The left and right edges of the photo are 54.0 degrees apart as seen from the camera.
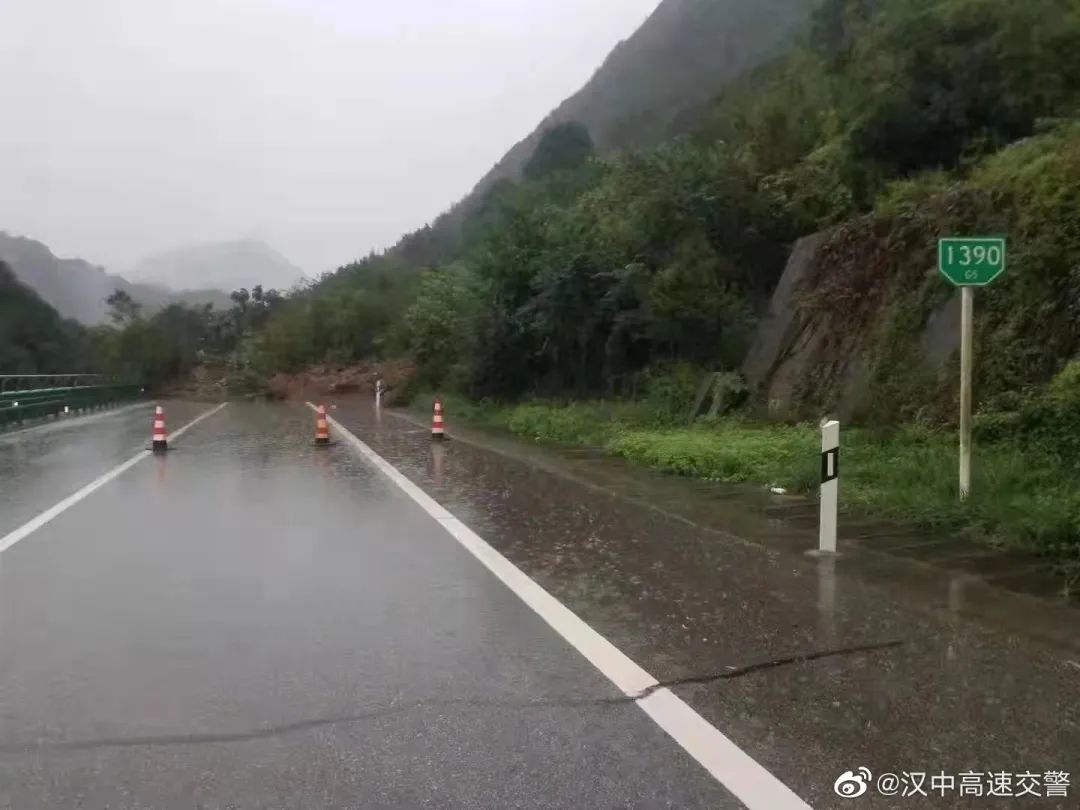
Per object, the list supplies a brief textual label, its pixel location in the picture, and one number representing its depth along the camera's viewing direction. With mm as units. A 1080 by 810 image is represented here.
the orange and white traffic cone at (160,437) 20219
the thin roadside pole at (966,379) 10211
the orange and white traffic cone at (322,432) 21464
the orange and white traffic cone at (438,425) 23469
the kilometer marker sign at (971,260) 10250
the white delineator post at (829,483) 9227
